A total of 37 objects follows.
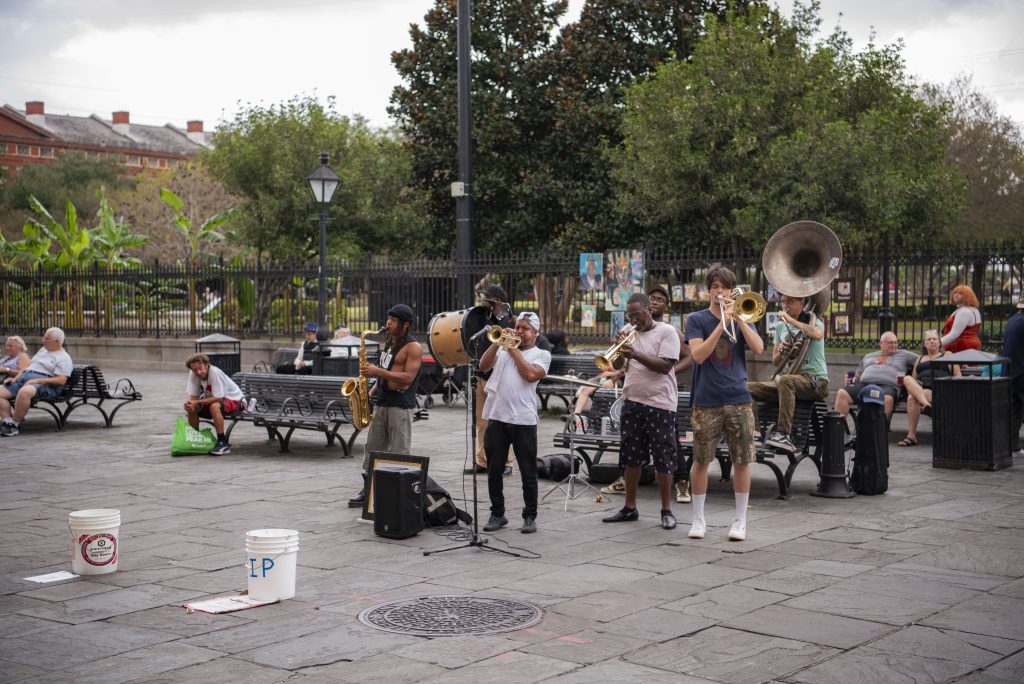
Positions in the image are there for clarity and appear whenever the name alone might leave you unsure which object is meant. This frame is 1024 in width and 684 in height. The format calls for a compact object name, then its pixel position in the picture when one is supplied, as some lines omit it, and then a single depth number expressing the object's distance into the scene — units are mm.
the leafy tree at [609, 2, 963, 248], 24422
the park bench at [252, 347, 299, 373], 17984
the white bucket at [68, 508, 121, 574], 7070
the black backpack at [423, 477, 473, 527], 8586
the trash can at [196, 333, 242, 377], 18241
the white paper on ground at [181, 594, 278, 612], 6289
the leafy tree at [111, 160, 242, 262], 51188
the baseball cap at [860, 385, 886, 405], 9773
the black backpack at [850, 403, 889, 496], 9703
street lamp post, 18469
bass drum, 8320
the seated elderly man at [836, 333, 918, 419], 12828
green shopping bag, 12680
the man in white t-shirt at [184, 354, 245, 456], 12758
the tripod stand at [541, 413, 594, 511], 9779
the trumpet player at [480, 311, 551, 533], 8242
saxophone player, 9078
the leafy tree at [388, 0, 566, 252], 28125
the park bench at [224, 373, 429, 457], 12523
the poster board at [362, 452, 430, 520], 8328
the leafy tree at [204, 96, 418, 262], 36844
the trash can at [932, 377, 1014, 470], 10891
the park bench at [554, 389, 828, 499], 9656
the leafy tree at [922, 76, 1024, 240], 37500
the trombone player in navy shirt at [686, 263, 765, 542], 7918
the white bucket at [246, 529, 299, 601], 6395
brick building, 88438
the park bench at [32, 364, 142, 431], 15234
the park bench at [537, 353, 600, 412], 15297
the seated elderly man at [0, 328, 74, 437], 14648
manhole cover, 5852
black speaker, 8148
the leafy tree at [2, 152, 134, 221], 65625
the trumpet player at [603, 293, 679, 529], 8273
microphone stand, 7672
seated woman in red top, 13320
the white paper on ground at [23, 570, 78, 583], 7062
